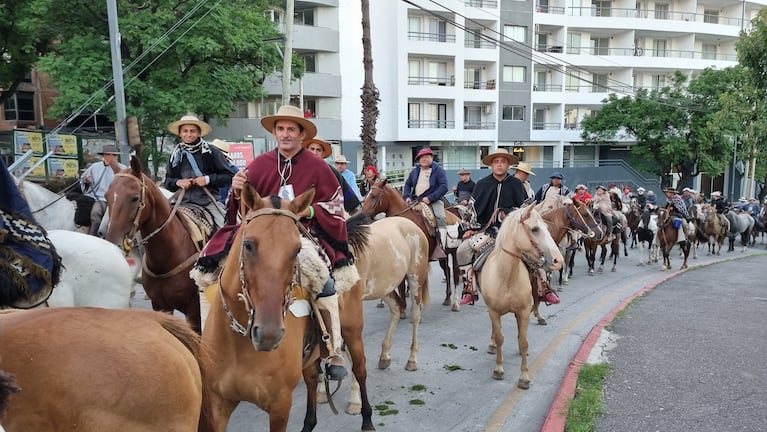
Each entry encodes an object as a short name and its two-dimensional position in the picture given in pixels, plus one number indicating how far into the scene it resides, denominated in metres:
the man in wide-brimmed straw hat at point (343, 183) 6.29
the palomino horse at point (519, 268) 6.32
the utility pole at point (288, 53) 16.52
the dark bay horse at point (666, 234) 16.84
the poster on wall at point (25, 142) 16.14
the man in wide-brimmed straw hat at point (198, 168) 6.61
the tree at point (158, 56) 17.62
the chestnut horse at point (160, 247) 5.21
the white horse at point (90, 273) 4.44
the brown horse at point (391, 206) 9.63
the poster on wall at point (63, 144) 16.81
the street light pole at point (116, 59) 11.80
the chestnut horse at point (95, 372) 1.96
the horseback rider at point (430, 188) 9.98
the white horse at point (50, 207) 7.01
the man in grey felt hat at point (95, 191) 7.82
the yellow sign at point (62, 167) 16.84
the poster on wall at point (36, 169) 15.91
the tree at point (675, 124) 35.44
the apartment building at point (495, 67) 34.38
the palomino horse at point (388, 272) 5.31
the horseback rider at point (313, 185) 4.05
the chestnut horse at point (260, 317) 2.81
